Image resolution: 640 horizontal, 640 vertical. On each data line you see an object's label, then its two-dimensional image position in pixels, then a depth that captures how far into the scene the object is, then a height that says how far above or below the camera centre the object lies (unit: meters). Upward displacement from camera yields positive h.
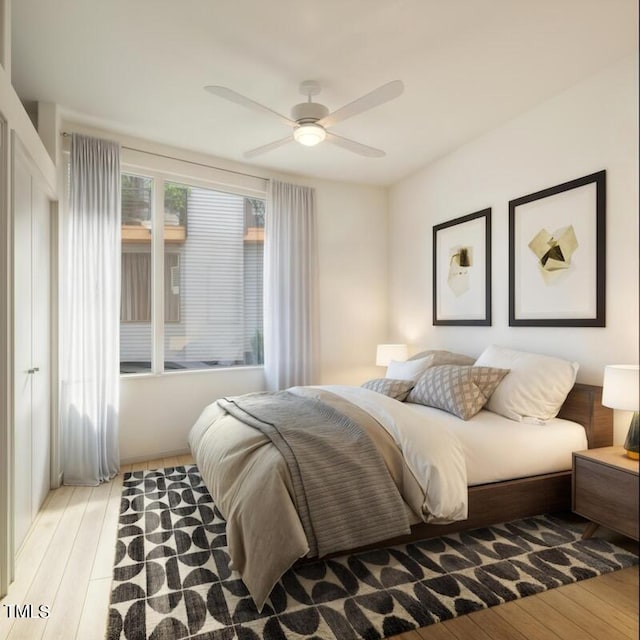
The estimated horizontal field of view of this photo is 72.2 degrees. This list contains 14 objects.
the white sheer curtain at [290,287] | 4.18 +0.34
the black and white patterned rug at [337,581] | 1.70 -1.16
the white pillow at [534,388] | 2.57 -0.41
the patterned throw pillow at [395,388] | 3.17 -0.49
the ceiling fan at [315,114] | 2.30 +1.19
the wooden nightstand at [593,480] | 1.69 -0.75
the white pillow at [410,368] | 3.35 -0.38
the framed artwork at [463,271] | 3.48 +0.43
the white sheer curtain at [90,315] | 3.18 +0.06
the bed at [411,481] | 1.82 -0.80
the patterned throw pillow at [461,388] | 2.73 -0.44
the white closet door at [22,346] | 2.17 -0.13
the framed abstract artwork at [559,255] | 2.14 +0.38
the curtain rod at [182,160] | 3.25 +1.40
